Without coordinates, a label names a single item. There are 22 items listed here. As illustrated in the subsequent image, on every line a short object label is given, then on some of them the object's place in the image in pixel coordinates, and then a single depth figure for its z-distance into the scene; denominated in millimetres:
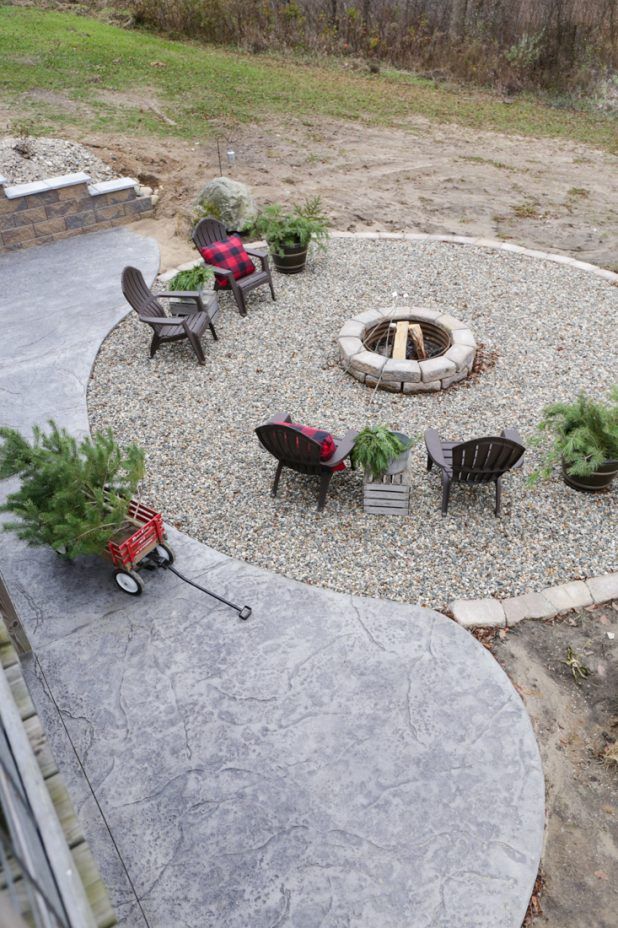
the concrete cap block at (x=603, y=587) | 4180
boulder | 8750
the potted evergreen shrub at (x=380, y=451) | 4543
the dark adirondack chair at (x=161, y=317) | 6305
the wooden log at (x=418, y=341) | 6441
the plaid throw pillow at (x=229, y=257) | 7156
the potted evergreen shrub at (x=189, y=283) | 6961
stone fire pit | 5984
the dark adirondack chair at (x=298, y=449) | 4496
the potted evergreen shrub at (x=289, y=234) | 7703
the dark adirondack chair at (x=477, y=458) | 4363
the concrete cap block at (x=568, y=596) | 4133
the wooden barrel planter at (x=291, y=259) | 7809
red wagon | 4059
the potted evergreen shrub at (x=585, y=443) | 4613
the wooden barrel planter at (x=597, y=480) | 4762
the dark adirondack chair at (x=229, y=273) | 7117
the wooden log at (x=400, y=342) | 6262
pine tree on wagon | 3871
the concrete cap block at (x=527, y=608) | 4074
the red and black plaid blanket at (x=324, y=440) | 4621
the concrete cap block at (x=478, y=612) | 4031
